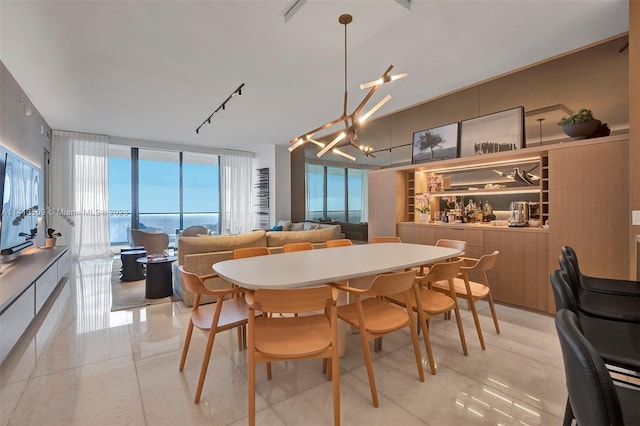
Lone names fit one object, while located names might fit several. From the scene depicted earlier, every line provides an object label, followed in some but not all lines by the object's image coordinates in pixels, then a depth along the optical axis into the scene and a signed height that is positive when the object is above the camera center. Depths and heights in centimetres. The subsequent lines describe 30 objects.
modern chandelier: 237 +85
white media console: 229 -72
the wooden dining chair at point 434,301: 221 -73
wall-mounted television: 324 +13
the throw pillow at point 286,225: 741 -30
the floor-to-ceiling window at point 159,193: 766 +59
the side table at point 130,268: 488 -90
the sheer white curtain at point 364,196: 630 +36
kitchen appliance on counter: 372 -2
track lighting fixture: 434 +184
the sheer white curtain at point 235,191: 870 +66
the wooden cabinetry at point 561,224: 285 -12
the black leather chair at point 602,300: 159 -54
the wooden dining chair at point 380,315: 185 -73
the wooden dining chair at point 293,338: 157 -72
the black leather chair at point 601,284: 190 -50
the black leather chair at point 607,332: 123 -59
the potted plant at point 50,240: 479 -42
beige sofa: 354 -43
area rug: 367 -112
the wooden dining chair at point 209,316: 189 -73
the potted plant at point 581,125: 303 +90
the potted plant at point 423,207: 480 +9
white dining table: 185 -40
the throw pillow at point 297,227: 723 -34
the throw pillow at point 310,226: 669 -29
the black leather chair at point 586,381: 67 -41
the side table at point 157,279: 392 -88
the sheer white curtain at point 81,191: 661 +52
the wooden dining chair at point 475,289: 255 -72
